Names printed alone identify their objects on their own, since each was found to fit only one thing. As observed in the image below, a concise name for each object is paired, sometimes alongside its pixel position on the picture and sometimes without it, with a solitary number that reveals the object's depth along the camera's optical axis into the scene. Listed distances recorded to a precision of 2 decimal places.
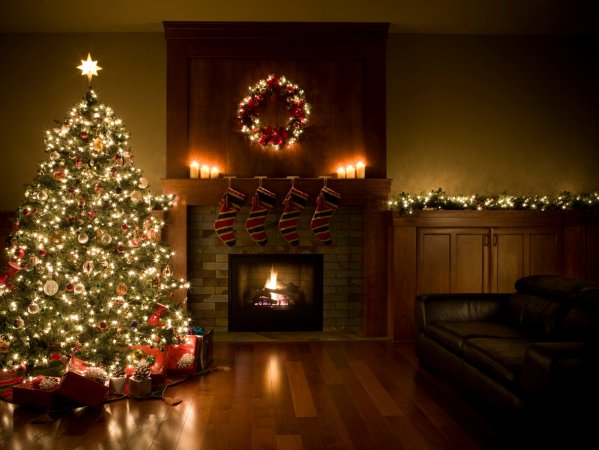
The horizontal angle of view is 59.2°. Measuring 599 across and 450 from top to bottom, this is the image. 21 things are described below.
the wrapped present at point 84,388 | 3.29
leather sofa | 2.60
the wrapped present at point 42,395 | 3.29
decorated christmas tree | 3.77
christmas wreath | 5.55
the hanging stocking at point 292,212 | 5.35
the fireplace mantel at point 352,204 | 5.43
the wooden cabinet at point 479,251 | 5.30
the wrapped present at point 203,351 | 4.20
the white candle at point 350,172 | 5.57
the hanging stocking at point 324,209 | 5.39
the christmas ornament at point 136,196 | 3.99
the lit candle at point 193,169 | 5.48
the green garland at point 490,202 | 5.26
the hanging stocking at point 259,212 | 5.34
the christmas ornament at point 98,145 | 3.91
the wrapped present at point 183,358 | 4.09
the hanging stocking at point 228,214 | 5.35
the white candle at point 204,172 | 5.51
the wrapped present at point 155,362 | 3.88
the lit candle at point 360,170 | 5.51
